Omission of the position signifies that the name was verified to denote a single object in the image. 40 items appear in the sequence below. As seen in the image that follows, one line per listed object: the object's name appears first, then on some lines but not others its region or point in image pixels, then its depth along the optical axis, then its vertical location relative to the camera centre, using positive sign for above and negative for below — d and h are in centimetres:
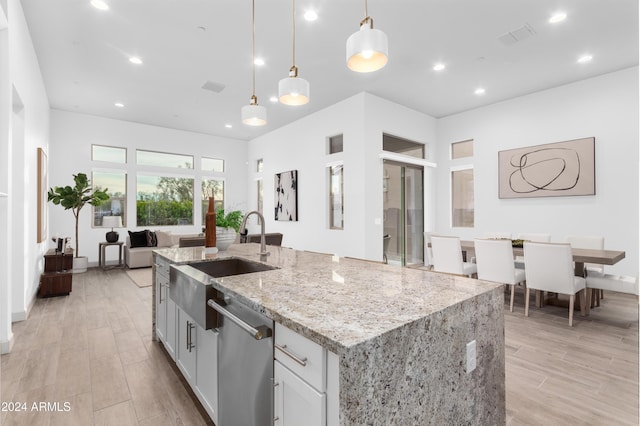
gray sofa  647 -87
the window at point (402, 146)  602 +145
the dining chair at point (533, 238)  458 -37
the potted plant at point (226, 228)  267 -12
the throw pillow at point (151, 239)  679 -56
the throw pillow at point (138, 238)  663 -53
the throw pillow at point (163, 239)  690 -57
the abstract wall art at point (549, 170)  485 +77
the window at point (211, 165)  852 +144
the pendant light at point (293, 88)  234 +98
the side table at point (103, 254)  659 -88
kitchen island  84 -39
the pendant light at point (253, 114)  289 +96
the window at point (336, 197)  597 +36
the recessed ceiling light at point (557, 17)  333 +221
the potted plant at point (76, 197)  561 +34
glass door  612 +3
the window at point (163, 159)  758 +144
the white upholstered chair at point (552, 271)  322 -63
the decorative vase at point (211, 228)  255 -12
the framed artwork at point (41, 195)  450 +31
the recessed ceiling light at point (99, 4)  315 +222
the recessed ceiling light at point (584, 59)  419 +220
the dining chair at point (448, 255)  394 -55
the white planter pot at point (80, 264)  610 -101
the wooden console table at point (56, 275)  433 -87
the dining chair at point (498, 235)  507 -35
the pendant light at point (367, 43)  177 +102
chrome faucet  231 -20
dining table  324 -47
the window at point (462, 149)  641 +142
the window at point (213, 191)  848 +67
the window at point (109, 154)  698 +144
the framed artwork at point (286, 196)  699 +45
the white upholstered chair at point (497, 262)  365 -60
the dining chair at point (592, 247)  391 -45
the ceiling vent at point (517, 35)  360 +221
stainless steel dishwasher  117 -66
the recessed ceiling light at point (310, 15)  327 +219
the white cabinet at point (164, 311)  233 -80
